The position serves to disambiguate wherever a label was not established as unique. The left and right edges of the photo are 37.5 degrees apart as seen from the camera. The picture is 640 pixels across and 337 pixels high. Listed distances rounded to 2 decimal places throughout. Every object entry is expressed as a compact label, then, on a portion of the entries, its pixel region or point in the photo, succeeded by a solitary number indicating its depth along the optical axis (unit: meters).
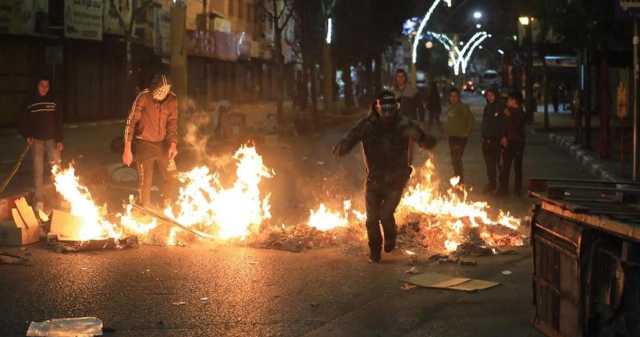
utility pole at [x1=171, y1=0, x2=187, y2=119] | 20.05
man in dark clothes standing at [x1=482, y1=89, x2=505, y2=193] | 15.19
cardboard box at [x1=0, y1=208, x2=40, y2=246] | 9.98
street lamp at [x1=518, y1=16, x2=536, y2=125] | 33.53
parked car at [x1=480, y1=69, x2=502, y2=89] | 95.31
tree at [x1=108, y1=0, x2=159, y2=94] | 24.98
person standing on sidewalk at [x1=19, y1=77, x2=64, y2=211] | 13.33
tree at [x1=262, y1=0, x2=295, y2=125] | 32.50
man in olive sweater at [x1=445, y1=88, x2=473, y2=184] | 15.08
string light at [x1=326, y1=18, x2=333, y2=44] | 42.03
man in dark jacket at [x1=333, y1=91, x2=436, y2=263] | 9.29
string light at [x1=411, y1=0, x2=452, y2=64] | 46.85
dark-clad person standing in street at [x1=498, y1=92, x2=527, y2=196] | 15.09
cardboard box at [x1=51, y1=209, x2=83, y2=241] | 10.21
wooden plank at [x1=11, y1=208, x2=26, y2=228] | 10.13
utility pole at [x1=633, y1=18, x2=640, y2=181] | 12.05
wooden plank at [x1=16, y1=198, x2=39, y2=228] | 10.26
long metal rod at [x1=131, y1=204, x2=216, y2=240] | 10.33
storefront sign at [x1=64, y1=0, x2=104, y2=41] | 28.47
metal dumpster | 5.16
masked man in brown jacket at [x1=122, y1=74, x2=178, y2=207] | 11.77
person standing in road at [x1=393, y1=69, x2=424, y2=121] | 13.70
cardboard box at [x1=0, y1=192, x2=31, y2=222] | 11.02
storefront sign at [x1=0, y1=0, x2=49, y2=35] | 25.25
